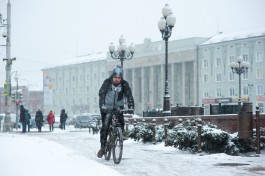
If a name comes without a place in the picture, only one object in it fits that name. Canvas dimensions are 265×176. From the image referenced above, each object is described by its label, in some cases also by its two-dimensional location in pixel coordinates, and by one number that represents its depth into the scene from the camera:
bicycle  8.91
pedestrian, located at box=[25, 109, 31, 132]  30.18
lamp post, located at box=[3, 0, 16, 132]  29.97
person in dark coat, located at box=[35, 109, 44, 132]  31.31
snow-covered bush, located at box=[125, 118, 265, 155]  10.94
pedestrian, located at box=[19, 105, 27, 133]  28.98
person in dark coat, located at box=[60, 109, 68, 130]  35.67
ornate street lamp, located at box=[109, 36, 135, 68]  25.11
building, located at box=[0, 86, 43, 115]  125.12
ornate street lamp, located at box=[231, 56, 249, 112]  33.66
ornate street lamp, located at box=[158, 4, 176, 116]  19.09
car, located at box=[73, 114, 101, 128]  44.39
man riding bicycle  9.32
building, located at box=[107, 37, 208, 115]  76.44
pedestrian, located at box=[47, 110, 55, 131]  32.62
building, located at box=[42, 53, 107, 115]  99.69
